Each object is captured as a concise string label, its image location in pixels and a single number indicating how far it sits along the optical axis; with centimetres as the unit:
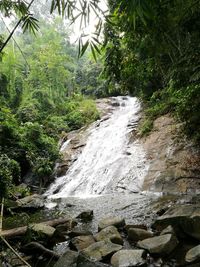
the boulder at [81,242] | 443
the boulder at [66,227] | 524
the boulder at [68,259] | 364
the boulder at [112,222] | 518
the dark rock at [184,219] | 436
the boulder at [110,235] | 448
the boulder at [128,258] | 366
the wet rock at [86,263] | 353
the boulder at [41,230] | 461
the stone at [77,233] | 497
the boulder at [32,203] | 729
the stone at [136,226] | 499
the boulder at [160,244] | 392
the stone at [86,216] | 612
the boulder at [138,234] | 456
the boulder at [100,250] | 392
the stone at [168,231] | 434
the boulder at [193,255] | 355
